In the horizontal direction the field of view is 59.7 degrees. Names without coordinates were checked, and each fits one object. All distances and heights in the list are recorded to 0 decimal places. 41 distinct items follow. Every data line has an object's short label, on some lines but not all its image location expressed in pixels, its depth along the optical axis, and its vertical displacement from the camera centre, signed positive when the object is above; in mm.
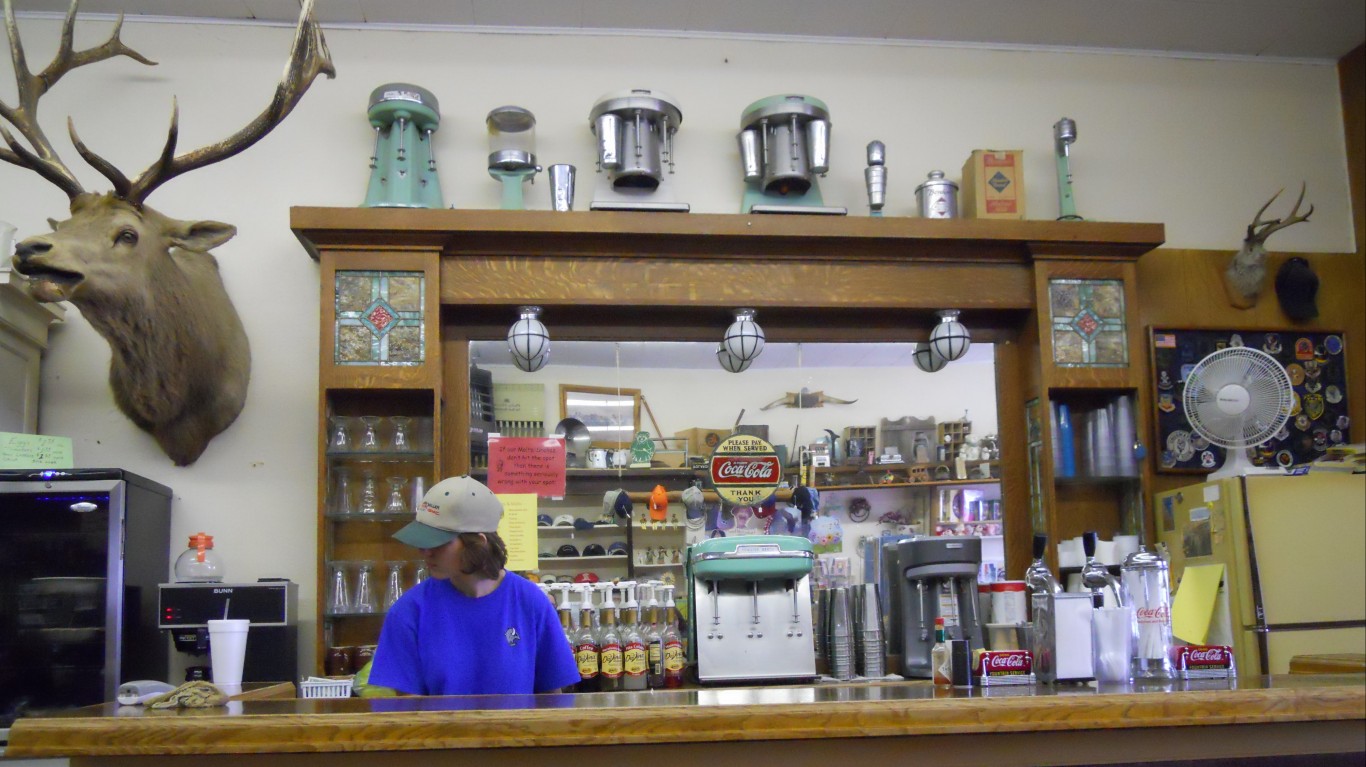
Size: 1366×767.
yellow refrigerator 3975 -201
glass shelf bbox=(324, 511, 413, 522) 4191 +71
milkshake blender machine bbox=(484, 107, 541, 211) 4422 +1444
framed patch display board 4660 +477
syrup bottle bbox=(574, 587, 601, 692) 3840 -402
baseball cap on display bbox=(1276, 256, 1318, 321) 4824 +899
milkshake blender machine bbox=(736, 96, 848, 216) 4473 +1412
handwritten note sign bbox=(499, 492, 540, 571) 4285 +16
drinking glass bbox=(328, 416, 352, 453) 4188 +364
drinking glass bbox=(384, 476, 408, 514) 4211 +126
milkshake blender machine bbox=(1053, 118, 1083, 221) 4676 +1410
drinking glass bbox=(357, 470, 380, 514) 4211 +150
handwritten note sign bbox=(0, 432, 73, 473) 3836 +313
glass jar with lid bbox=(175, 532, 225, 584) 4035 -70
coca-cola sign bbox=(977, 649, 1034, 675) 2303 -273
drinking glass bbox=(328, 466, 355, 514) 4199 +160
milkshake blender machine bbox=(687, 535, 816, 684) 3934 -272
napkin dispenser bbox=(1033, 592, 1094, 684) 2320 -234
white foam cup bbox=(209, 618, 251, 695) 3537 -315
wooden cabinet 4141 +869
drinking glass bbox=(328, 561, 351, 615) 4082 -174
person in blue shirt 2977 -208
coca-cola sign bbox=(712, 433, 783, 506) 4484 +210
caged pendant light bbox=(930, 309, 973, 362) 4496 +687
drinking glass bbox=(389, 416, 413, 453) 4270 +363
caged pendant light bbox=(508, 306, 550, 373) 4320 +702
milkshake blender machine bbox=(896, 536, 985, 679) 4062 -238
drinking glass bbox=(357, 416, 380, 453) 4250 +368
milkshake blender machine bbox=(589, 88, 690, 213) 4402 +1434
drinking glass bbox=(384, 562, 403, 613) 4133 -173
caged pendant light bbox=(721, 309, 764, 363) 4418 +700
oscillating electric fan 4371 +425
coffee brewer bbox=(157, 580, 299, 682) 3799 -240
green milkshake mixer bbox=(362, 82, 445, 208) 4332 +1421
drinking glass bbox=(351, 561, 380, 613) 4126 -174
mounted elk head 3635 +845
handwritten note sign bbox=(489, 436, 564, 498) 4383 +251
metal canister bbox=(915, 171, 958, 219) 4566 +1238
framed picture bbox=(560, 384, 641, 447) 4484 +454
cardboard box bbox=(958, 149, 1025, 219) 4605 +1300
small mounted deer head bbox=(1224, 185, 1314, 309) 4766 +971
